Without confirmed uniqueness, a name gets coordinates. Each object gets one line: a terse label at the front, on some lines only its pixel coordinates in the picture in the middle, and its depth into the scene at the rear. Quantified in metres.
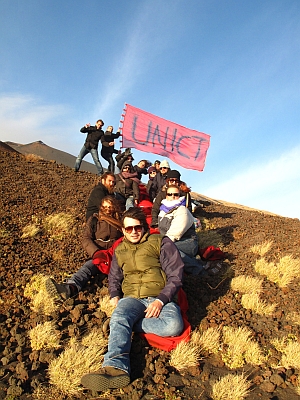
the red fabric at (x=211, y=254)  6.73
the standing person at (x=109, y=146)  12.02
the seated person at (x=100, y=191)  6.38
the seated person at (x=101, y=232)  5.27
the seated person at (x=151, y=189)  10.87
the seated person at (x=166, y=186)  7.22
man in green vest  3.52
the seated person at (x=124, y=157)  10.55
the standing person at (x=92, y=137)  11.91
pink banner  12.30
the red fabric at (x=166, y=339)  3.63
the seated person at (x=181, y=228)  5.77
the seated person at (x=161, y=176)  10.09
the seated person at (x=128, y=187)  9.33
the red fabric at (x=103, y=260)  5.14
